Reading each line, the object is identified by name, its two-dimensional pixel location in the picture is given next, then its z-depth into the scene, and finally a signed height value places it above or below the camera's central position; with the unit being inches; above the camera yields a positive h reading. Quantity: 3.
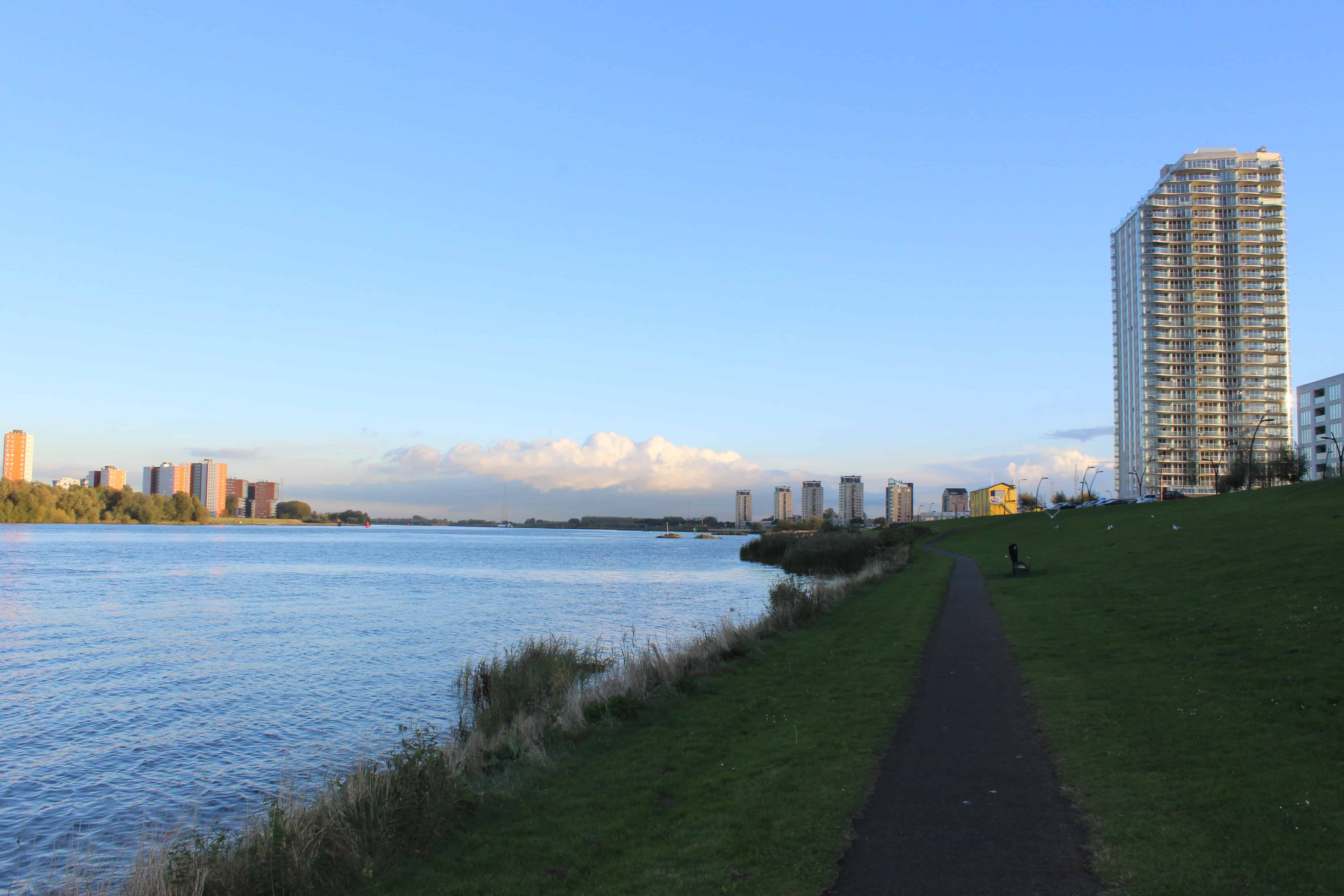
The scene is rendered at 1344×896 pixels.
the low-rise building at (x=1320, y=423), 4904.0 +466.3
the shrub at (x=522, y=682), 655.1 -174.3
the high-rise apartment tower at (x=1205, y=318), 6555.1 +1457.0
